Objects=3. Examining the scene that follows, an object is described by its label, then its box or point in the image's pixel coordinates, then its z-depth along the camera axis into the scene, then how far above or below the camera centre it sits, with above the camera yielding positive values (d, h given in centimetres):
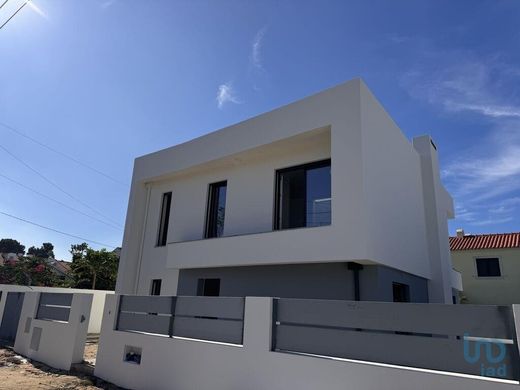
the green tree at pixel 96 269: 2338 +135
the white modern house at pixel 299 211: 722 +234
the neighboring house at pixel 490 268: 2127 +253
